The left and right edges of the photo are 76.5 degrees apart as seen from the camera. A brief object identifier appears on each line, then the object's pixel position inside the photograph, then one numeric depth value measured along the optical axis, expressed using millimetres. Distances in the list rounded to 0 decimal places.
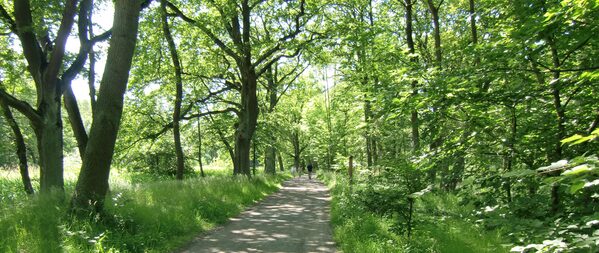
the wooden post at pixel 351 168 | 15205
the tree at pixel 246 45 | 16203
